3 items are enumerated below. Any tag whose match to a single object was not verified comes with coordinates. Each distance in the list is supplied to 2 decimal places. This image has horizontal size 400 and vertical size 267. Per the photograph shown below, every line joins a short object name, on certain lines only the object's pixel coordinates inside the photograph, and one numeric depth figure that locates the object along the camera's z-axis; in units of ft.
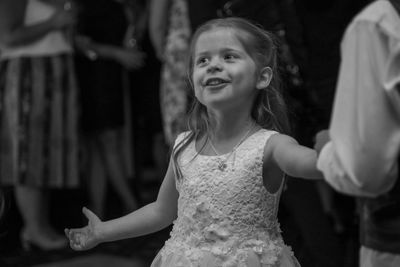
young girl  9.17
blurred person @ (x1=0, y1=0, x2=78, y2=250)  19.11
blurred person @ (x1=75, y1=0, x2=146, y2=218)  21.37
